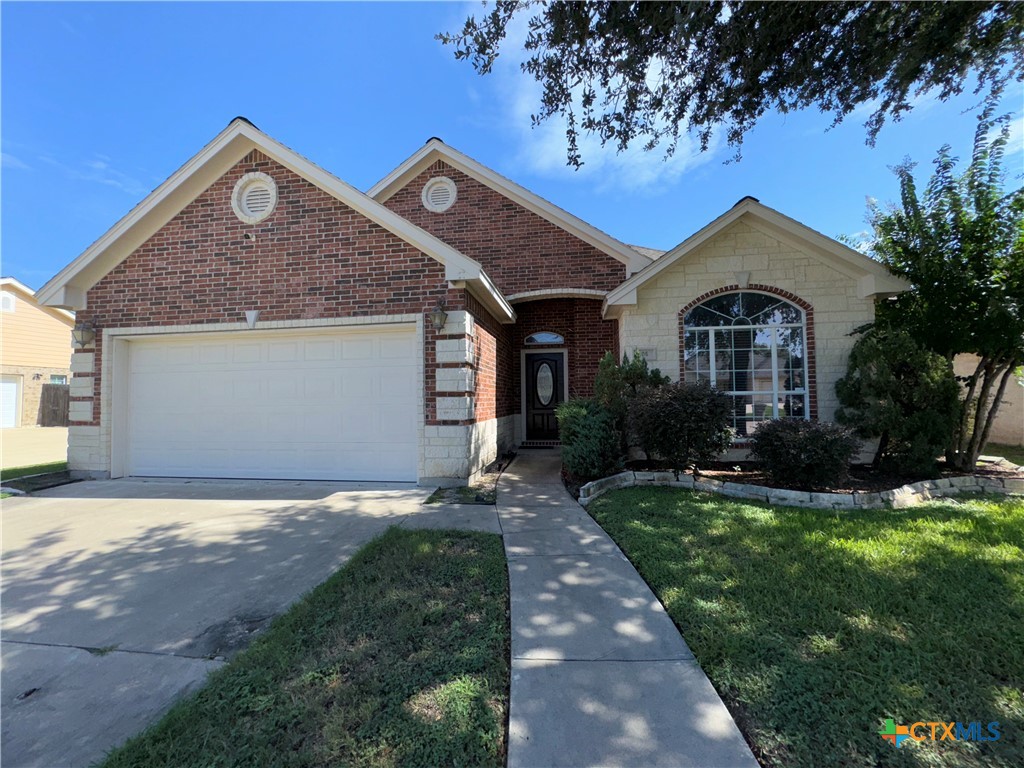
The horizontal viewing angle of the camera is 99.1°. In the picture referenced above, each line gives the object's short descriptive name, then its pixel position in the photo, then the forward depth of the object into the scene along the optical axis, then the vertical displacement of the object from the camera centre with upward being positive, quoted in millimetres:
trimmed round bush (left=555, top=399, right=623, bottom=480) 6352 -676
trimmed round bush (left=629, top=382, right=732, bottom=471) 5961 -340
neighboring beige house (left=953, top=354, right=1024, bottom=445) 10250 -403
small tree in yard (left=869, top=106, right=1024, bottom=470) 6336 +1927
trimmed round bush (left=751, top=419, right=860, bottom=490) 5523 -694
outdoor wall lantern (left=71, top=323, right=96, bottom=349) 7488 +1093
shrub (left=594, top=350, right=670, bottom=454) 7055 +273
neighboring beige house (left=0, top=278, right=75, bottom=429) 19875 +2112
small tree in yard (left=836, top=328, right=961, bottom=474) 6395 -43
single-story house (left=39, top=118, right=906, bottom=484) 6934 +1267
